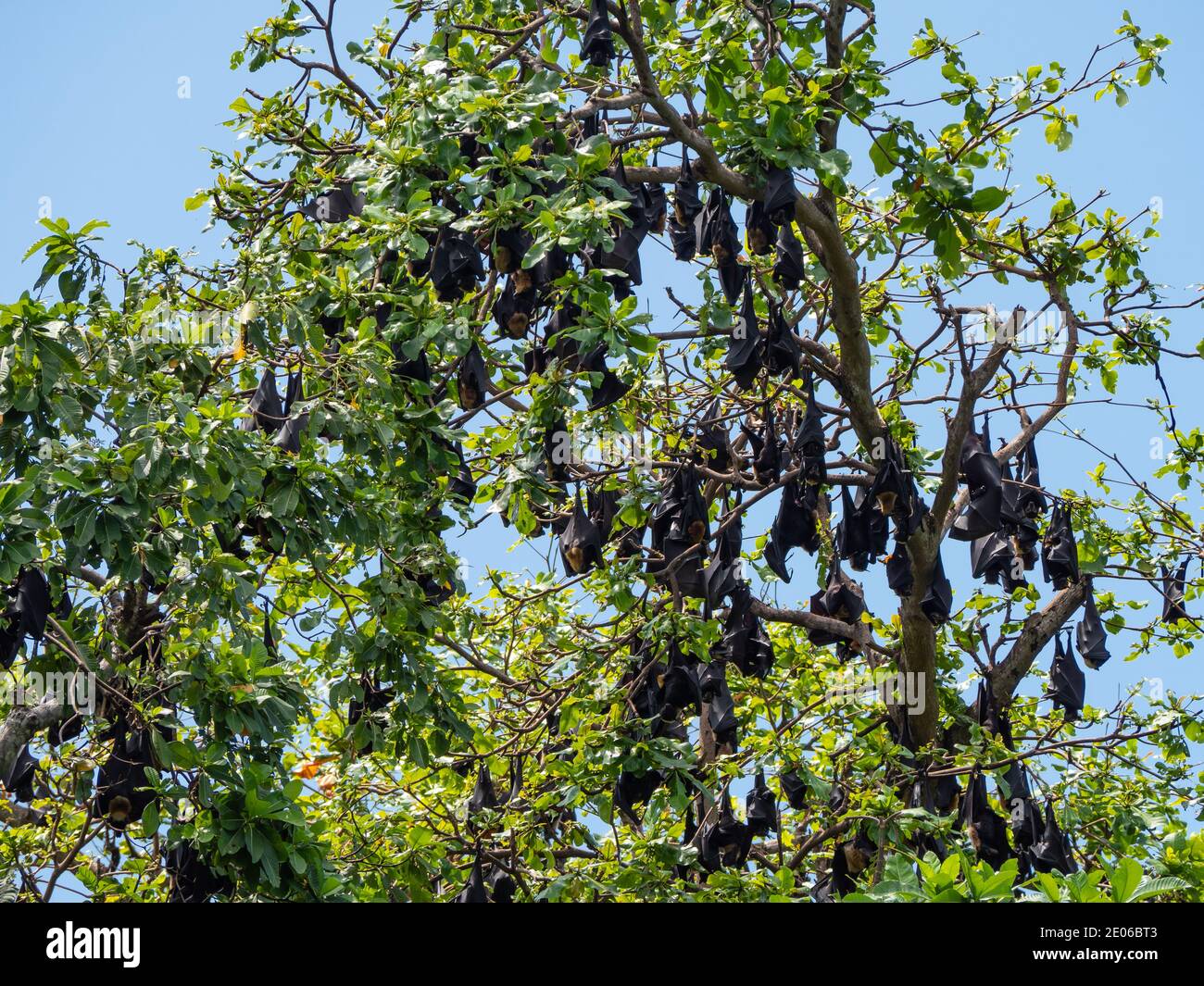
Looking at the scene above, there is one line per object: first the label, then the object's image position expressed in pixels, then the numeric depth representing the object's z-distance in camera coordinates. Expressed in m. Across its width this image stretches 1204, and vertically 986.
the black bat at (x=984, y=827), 17.06
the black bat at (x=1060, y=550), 19.77
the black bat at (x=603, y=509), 16.73
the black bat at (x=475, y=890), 15.07
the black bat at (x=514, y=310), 15.20
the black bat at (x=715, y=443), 18.09
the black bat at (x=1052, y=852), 17.27
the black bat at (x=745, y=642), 18.22
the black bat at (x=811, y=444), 17.78
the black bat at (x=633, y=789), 15.25
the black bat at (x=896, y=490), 17.78
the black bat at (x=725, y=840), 17.12
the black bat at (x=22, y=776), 16.43
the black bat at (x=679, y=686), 16.09
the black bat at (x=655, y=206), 17.67
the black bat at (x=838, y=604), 19.86
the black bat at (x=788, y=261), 17.33
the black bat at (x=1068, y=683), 20.20
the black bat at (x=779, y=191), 15.24
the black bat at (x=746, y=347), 16.47
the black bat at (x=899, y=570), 18.45
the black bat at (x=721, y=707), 17.67
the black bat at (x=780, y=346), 16.95
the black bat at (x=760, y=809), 17.62
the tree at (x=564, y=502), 12.54
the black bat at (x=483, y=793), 17.73
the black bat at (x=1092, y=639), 20.33
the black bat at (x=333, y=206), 17.16
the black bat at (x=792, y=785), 17.98
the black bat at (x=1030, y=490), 20.47
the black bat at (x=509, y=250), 14.50
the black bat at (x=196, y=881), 11.91
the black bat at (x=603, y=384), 14.82
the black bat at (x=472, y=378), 15.45
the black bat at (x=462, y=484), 15.21
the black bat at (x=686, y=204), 17.67
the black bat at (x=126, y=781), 12.65
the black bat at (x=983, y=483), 18.78
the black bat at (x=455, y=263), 14.61
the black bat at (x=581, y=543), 16.52
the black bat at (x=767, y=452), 17.61
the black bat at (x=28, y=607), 12.28
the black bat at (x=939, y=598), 18.50
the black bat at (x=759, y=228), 16.12
